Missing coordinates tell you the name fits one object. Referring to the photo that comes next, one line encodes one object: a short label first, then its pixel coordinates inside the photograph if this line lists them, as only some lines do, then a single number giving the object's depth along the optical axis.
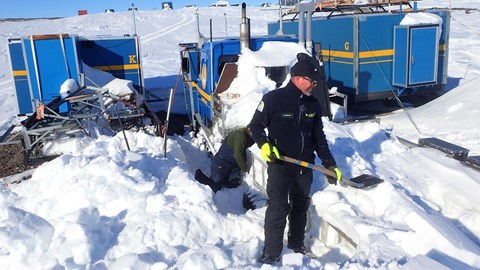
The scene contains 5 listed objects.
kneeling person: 6.06
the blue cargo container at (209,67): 7.97
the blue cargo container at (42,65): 10.08
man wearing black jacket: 4.11
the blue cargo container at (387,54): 10.73
